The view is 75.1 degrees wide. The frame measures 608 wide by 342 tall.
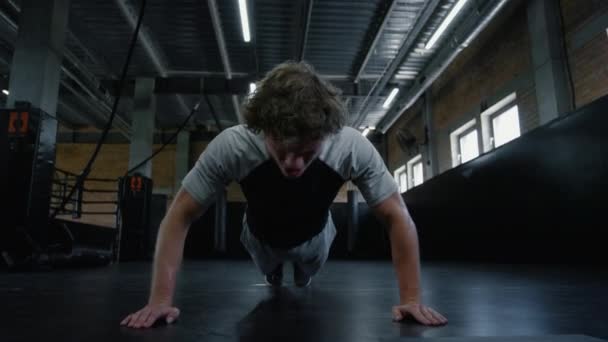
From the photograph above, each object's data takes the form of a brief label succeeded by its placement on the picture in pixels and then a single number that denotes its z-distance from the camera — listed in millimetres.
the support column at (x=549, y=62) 4102
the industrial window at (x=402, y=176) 9179
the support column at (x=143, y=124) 6738
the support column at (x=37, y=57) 3740
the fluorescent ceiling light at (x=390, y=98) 7535
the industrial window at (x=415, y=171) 8312
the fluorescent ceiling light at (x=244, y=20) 4747
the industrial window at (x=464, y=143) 6203
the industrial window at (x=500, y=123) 5211
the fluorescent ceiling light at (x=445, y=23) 4645
